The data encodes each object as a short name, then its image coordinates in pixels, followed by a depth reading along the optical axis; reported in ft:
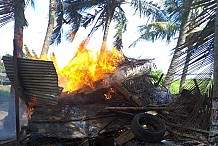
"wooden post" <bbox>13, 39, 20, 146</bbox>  21.69
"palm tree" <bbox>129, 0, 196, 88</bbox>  74.81
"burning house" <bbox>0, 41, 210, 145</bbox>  23.99
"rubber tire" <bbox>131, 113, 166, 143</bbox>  27.50
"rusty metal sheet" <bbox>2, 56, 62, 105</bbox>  22.68
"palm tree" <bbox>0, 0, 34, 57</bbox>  34.91
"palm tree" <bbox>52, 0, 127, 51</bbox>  60.85
